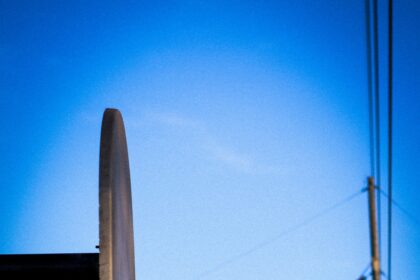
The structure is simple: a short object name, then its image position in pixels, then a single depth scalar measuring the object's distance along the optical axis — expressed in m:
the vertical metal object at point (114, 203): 7.33
